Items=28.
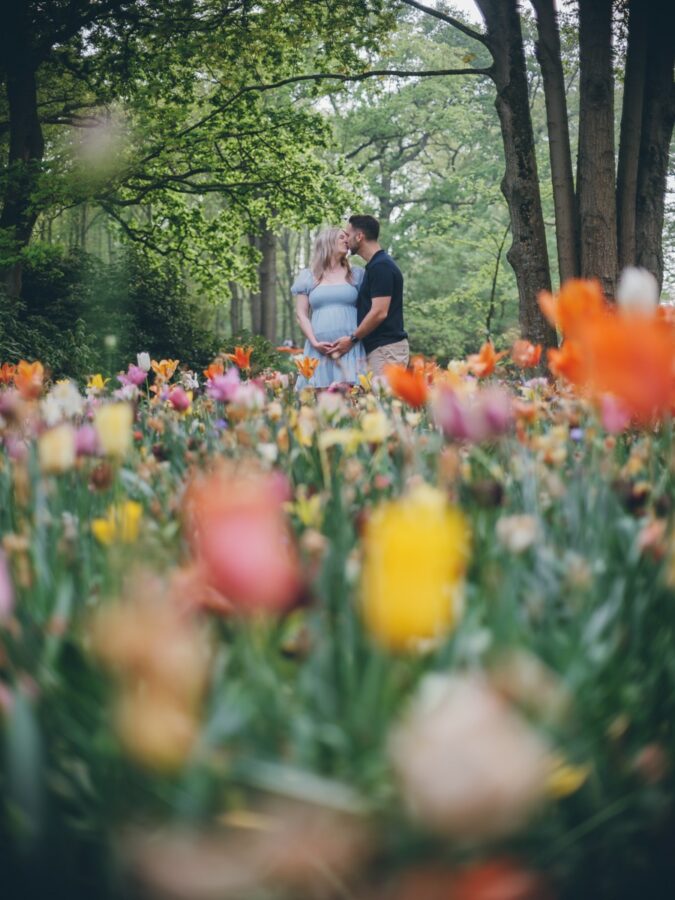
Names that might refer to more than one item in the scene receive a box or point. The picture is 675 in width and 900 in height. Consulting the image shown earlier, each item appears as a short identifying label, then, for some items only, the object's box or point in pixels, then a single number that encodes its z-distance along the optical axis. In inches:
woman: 215.3
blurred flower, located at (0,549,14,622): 28.0
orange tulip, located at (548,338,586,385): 44.8
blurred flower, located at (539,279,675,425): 37.1
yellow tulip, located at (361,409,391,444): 55.0
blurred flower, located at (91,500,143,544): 42.1
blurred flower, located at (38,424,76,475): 43.3
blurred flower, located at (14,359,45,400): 78.0
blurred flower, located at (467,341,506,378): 74.4
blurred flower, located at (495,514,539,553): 35.1
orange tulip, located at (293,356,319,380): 128.5
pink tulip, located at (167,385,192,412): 78.8
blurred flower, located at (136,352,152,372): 115.2
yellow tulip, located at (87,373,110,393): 107.8
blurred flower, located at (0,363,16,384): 121.9
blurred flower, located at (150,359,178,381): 125.1
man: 201.9
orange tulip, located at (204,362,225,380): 87.4
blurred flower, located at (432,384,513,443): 44.6
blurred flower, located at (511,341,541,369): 91.3
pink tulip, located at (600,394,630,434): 48.8
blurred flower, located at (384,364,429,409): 58.8
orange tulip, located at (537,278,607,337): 42.3
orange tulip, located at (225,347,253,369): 105.8
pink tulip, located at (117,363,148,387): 101.9
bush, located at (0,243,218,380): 447.5
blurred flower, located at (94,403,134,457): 43.9
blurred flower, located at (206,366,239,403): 69.0
